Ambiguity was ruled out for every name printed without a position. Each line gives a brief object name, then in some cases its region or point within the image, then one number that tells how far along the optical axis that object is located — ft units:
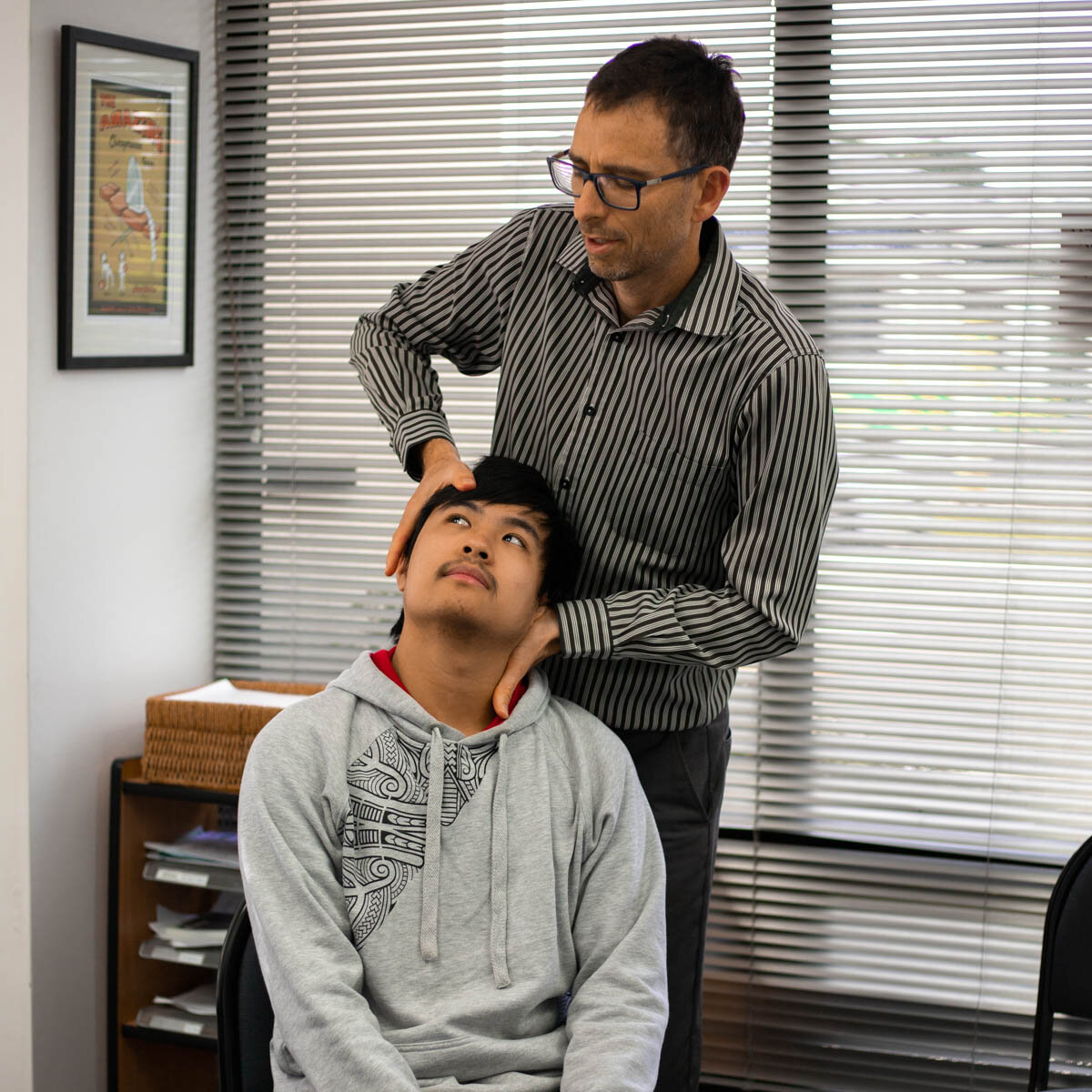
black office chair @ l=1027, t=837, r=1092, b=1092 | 6.17
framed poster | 7.75
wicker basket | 8.14
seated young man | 4.73
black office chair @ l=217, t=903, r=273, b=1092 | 5.02
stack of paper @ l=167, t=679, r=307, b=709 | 8.36
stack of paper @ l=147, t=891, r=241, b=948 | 8.31
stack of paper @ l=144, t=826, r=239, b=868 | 8.25
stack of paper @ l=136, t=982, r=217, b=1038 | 8.25
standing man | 5.12
